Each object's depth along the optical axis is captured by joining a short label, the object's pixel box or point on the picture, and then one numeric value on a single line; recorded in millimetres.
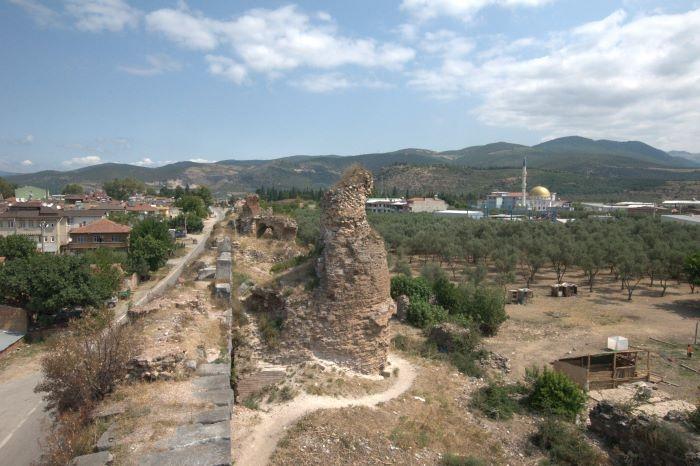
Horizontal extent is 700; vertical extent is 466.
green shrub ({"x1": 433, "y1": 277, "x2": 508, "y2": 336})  20766
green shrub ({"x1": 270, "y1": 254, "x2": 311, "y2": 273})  13172
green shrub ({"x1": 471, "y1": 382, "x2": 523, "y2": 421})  11094
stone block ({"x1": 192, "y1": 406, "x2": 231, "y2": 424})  6254
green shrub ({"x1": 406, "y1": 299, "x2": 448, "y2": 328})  19875
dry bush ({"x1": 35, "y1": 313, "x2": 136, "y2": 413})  7238
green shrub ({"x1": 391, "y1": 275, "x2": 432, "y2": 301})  22359
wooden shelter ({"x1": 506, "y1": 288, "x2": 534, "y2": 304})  28297
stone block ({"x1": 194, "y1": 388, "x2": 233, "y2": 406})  6953
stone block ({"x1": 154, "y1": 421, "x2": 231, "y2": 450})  5609
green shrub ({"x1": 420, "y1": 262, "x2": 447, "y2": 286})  29578
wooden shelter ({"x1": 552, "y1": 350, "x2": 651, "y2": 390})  14523
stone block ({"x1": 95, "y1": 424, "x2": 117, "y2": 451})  5586
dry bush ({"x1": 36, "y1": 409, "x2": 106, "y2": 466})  5594
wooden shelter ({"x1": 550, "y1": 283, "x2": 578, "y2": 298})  30312
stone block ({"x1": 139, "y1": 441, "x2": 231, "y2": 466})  5188
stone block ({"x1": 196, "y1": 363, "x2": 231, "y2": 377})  8241
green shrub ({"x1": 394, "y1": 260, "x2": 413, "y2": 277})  30266
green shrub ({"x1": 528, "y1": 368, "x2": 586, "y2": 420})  11477
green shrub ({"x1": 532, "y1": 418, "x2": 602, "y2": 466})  9148
